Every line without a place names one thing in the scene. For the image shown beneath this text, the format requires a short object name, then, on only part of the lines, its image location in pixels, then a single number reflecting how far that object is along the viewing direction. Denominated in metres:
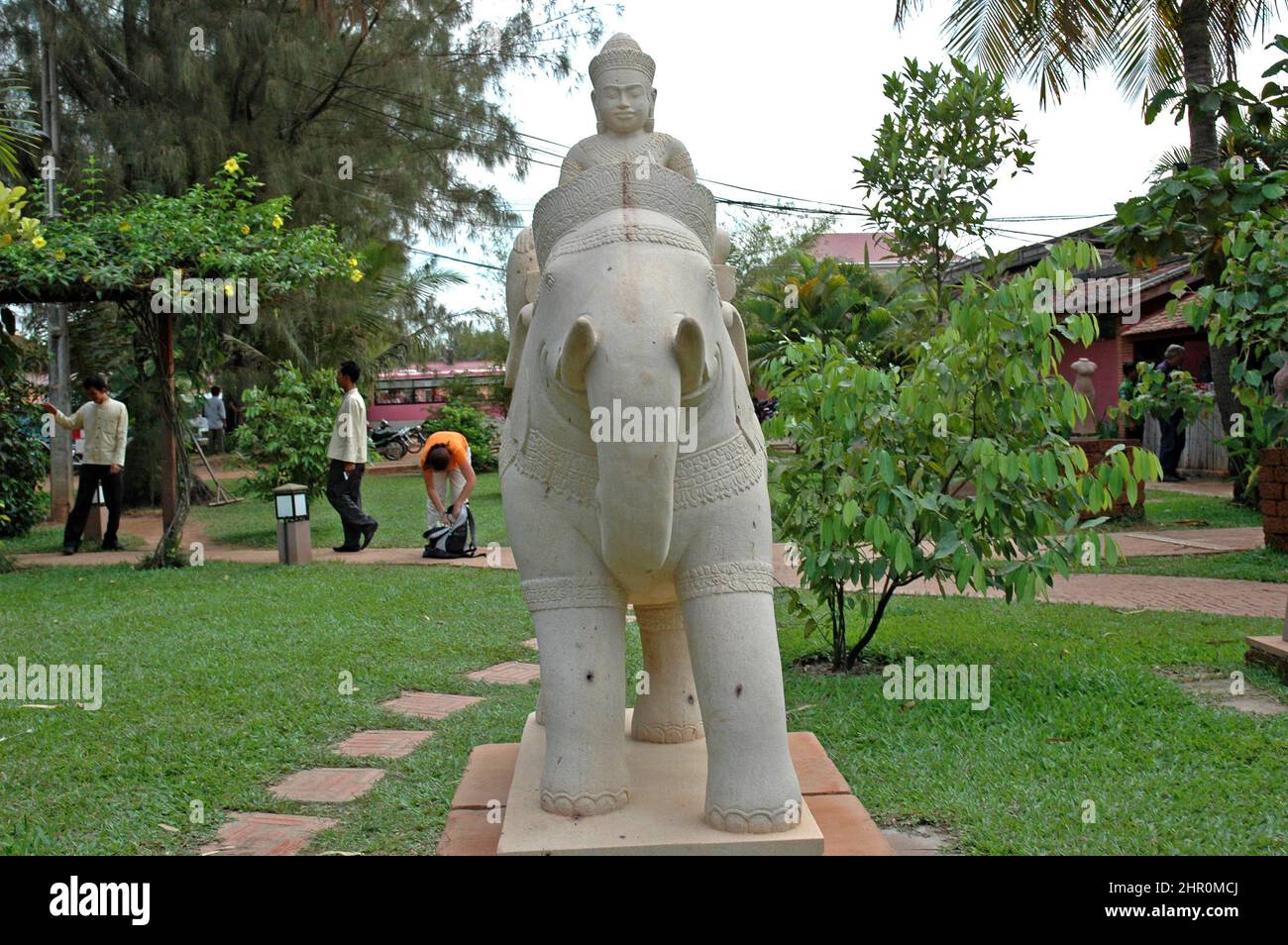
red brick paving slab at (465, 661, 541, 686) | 5.65
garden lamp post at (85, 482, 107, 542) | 11.37
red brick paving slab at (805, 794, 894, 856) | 2.63
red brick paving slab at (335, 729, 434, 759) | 4.44
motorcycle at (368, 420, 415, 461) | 24.44
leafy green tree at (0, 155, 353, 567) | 8.41
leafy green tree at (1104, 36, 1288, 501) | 5.98
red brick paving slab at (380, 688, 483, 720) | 5.05
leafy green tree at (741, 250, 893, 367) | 14.86
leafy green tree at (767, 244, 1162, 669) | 4.45
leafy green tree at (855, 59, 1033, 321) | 8.55
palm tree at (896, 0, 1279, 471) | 10.52
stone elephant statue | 2.34
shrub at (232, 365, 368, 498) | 11.71
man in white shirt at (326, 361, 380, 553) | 9.99
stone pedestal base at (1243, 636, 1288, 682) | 5.00
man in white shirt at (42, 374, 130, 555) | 10.32
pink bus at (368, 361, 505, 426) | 32.44
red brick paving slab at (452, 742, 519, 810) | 3.03
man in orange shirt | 9.70
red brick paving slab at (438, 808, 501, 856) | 2.68
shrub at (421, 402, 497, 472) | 18.09
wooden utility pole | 12.96
